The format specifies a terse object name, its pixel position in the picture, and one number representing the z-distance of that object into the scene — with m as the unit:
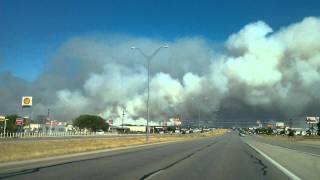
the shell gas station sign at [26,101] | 109.66
